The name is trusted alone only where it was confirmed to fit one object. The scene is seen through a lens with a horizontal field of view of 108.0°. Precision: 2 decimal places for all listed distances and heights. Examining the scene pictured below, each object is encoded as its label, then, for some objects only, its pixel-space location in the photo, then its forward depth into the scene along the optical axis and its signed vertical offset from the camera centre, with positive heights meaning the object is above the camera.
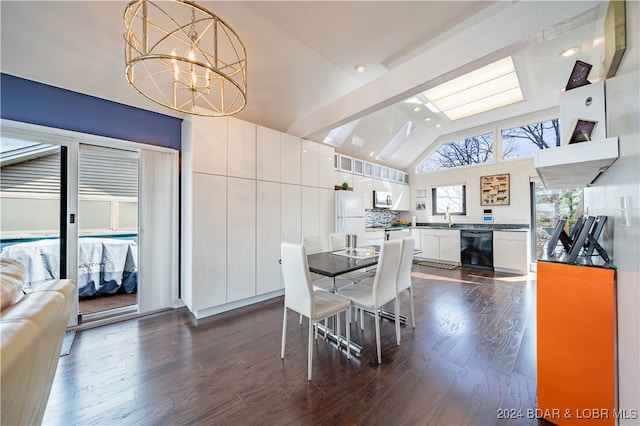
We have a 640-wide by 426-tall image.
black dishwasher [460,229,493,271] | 5.06 -0.77
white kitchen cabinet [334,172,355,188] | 4.94 +0.79
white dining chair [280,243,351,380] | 1.81 -0.69
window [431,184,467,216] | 6.05 +0.39
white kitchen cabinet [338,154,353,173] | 5.02 +1.12
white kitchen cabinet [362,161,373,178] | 5.64 +1.11
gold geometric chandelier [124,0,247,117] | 1.37 +1.67
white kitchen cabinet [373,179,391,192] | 5.86 +0.75
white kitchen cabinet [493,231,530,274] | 4.61 -0.74
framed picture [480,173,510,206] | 5.31 +0.57
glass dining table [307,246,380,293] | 2.01 -0.47
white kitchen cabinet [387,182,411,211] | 6.38 +0.51
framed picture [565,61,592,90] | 1.52 +0.92
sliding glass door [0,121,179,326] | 2.45 -0.01
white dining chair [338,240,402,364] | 2.00 -0.68
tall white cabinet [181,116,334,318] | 2.84 +0.08
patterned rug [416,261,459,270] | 5.28 -1.20
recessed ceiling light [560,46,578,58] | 2.98 +2.13
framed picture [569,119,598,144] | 1.40 +0.51
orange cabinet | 1.20 -0.71
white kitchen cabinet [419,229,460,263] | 5.51 -0.74
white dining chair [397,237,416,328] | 2.40 -0.57
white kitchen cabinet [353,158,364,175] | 5.35 +1.13
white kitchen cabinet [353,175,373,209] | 5.36 +0.64
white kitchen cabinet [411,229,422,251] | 6.14 -0.63
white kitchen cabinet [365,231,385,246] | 5.13 -0.52
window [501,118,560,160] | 4.86 +1.66
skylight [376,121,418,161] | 5.62 +1.85
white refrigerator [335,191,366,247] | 4.41 +0.02
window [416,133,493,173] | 5.71 +1.59
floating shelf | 1.24 +0.31
